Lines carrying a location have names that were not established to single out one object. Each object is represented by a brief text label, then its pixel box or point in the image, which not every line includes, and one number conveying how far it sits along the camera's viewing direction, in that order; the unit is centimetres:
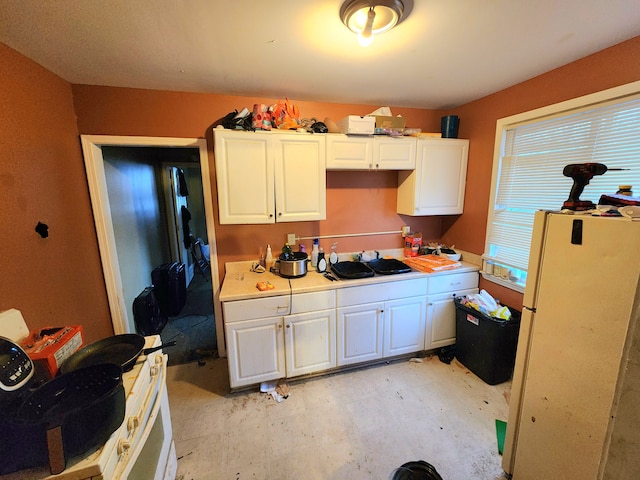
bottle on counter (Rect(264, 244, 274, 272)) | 247
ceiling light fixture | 111
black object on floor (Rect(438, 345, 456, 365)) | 245
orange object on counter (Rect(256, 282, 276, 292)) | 200
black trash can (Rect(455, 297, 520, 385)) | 208
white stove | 72
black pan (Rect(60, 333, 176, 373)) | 105
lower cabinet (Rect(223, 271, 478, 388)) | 200
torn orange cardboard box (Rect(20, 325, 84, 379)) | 98
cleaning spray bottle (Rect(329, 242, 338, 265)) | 254
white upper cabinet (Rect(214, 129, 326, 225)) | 201
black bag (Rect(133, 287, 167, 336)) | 268
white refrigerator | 94
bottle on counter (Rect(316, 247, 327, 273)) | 239
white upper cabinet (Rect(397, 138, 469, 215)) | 248
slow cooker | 221
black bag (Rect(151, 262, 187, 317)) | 331
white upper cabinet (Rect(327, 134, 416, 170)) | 222
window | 154
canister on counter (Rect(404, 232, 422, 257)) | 277
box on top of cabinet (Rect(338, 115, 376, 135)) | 217
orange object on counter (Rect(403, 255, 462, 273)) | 239
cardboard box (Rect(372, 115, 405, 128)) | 228
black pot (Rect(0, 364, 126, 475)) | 68
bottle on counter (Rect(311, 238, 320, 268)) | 243
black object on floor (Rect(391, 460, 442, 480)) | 127
